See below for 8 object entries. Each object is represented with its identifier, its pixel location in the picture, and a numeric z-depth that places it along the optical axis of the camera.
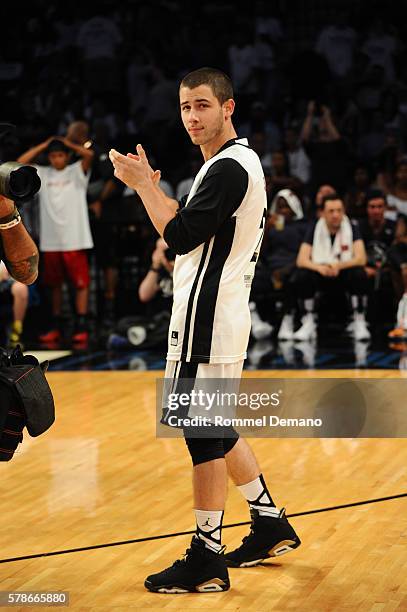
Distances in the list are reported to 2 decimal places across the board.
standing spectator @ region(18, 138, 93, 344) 11.64
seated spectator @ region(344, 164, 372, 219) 12.11
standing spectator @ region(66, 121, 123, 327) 12.23
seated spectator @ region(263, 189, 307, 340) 11.62
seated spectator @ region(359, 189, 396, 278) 11.63
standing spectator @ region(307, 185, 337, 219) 11.44
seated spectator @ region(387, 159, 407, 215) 12.28
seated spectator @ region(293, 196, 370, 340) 10.95
